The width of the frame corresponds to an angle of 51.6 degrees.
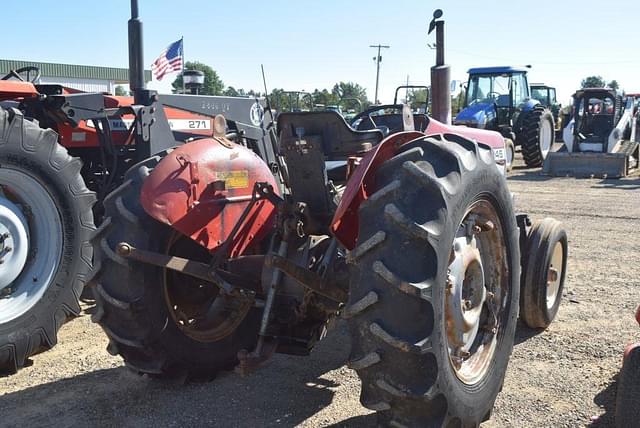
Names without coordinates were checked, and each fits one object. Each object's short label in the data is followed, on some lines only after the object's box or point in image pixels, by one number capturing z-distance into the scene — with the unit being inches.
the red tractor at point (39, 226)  168.2
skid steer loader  603.5
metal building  1646.2
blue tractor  673.0
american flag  636.7
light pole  1952.9
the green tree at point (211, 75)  2097.2
